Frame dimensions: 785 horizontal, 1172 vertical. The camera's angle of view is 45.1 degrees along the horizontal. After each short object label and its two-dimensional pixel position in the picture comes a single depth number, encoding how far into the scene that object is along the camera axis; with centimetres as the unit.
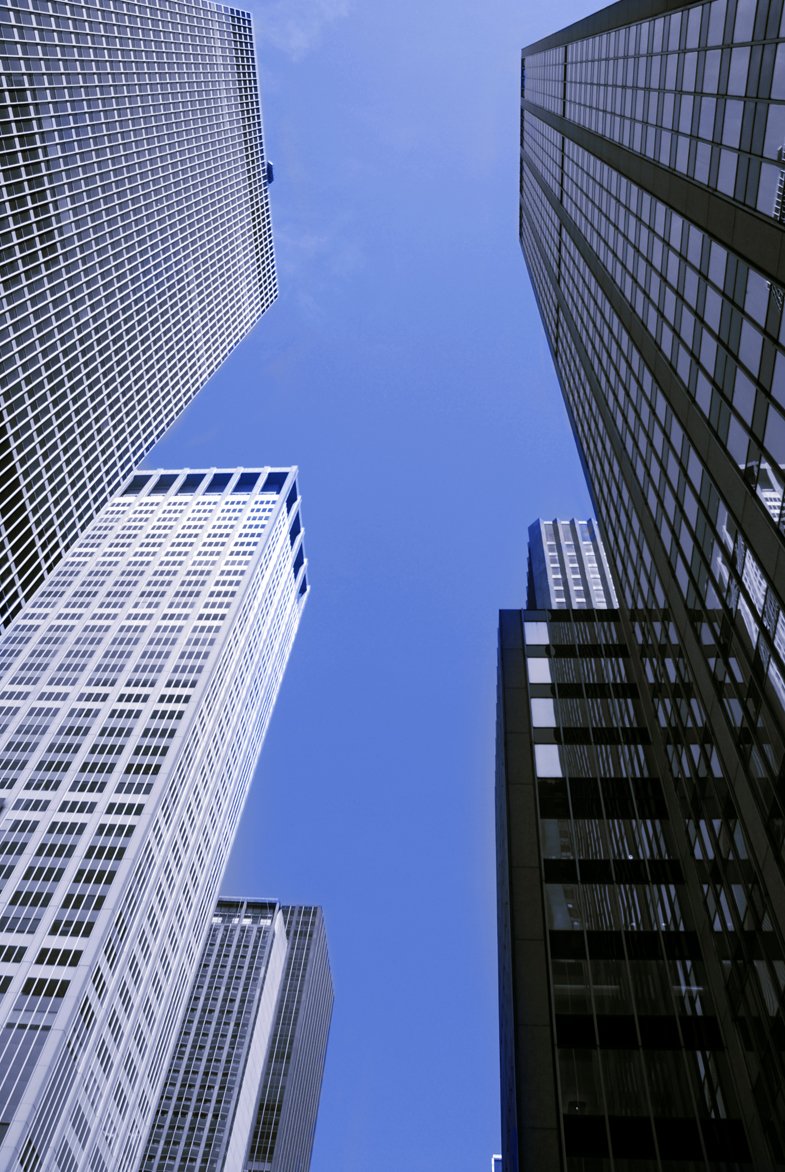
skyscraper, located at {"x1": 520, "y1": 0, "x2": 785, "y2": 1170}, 2517
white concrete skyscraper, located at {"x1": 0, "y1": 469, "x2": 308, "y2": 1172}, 8744
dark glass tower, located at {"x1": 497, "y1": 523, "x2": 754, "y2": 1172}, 3117
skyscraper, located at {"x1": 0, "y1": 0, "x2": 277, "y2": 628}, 7281
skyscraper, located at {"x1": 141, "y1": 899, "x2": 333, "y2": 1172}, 13375
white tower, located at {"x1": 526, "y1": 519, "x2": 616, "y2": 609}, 8594
